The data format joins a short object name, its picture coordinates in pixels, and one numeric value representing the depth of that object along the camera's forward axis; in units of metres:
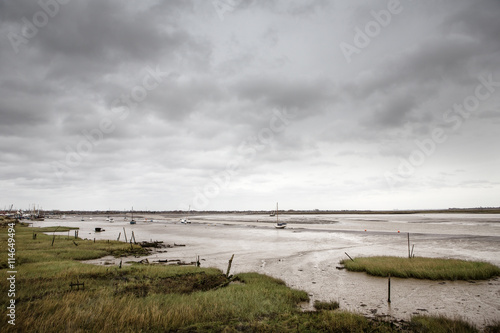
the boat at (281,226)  84.81
